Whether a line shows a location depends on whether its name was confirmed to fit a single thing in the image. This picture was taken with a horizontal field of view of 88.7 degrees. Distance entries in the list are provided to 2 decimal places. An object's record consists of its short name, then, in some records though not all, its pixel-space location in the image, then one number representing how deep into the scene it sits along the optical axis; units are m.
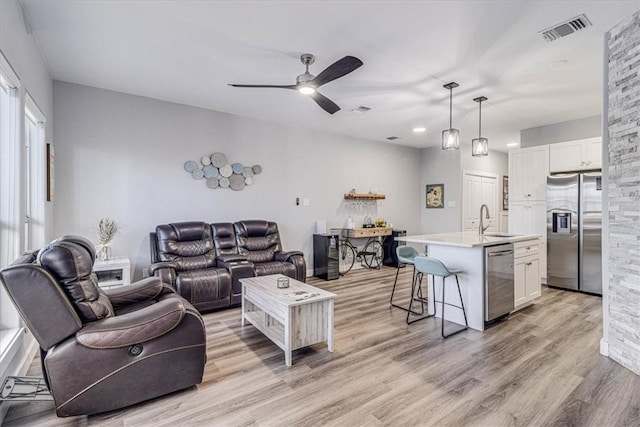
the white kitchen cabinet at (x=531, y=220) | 5.27
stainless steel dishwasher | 3.31
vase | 3.84
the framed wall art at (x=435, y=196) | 7.51
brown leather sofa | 3.81
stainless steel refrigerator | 4.54
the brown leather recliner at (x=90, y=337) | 1.78
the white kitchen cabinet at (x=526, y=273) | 3.74
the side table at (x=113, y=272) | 3.60
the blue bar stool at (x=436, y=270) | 3.17
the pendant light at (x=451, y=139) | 3.73
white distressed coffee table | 2.63
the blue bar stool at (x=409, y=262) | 3.80
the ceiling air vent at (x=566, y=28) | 2.57
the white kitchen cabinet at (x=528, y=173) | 5.36
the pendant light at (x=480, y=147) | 4.04
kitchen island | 3.31
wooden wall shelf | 6.54
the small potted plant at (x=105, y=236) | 3.87
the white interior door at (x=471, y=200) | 7.29
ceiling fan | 2.62
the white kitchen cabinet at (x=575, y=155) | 4.81
